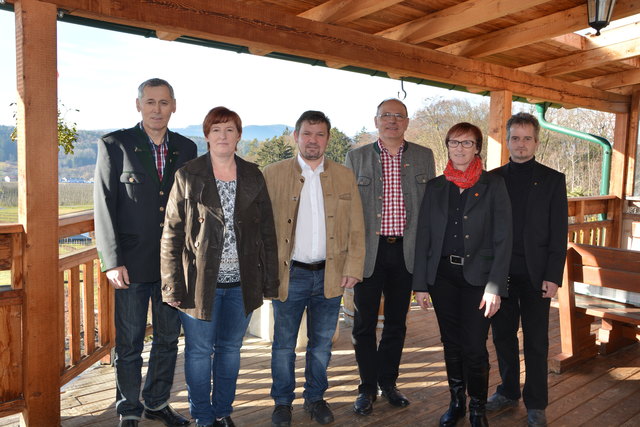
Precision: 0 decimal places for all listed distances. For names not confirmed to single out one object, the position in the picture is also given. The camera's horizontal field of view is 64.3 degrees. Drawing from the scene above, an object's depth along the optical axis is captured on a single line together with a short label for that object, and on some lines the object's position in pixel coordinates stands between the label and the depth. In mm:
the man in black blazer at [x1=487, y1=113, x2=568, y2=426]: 2551
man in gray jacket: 2734
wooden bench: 3088
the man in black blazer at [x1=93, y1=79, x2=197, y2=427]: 2357
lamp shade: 3049
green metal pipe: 6352
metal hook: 4245
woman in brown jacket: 2252
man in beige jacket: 2531
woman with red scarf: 2416
